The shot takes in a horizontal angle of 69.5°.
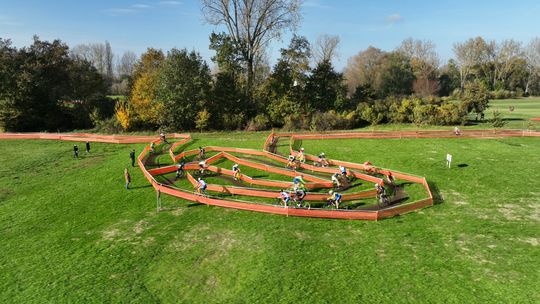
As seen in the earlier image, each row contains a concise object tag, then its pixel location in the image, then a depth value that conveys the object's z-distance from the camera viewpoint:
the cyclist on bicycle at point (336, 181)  29.14
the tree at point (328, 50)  95.88
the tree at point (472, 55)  107.38
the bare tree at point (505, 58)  109.38
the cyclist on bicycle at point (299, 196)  25.15
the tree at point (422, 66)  87.31
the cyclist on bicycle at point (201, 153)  39.06
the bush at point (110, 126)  57.81
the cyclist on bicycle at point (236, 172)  31.56
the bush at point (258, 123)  58.75
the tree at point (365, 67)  98.81
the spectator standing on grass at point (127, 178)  31.40
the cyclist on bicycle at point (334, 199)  25.02
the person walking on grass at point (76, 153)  41.94
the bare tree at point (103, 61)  151.12
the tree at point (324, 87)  62.44
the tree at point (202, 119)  56.97
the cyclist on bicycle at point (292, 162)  34.03
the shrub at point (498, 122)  49.75
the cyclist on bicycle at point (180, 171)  33.41
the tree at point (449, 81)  106.94
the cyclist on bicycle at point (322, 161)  35.03
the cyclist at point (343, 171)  30.50
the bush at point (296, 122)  58.25
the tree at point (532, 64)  111.44
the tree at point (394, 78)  92.81
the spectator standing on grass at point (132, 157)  37.03
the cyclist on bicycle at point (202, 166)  33.38
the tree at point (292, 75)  61.75
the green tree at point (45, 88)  58.16
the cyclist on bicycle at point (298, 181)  26.41
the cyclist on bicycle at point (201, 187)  27.64
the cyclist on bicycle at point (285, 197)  24.97
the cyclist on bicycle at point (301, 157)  35.25
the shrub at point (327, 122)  57.49
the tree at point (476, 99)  59.33
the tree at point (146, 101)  57.19
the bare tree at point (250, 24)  61.62
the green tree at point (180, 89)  56.03
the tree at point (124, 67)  164.60
